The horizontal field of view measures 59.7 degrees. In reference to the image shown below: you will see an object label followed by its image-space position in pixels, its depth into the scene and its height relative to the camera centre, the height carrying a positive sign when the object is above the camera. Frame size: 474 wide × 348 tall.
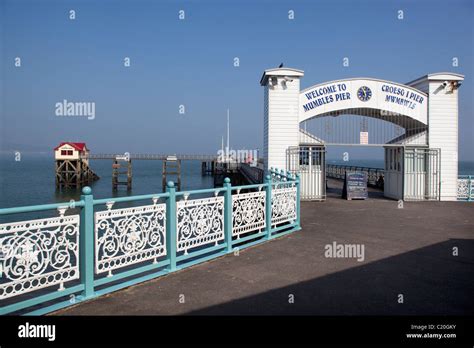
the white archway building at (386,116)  14.03 +1.80
